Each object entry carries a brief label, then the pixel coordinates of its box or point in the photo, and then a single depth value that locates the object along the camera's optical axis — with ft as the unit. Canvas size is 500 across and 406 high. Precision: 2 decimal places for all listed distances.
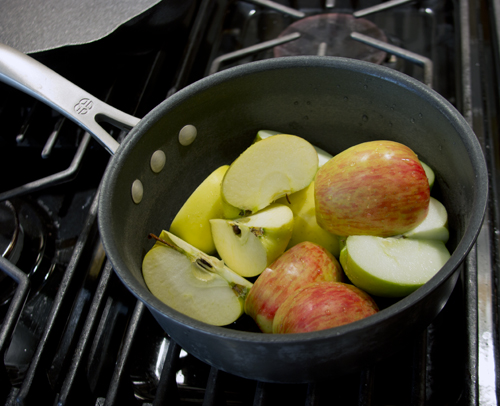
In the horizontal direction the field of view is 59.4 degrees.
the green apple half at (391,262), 1.70
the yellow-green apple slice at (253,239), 1.90
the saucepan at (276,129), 1.35
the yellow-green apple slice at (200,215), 2.08
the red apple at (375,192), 1.78
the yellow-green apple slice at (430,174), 2.01
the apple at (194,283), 1.81
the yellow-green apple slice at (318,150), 2.28
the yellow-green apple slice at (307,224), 2.06
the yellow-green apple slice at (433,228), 1.84
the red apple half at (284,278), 1.79
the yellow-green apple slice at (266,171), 2.06
